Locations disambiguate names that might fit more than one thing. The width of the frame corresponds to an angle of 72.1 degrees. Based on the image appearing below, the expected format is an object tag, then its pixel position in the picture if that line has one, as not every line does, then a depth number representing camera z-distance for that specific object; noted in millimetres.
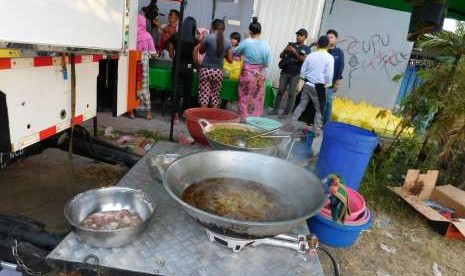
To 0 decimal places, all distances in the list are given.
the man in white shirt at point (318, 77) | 6012
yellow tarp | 6285
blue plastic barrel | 3576
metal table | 1531
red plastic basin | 2976
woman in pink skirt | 6027
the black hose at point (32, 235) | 1709
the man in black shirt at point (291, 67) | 7163
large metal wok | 1396
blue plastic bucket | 2477
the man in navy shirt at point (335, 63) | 6691
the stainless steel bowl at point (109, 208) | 1540
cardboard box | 3764
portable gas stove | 1724
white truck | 1823
